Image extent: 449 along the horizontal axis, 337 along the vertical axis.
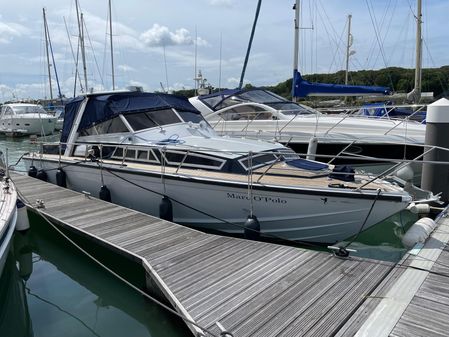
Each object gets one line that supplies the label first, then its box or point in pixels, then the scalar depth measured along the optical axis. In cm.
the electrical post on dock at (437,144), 728
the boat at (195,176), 588
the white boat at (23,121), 2983
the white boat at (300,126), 971
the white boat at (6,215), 492
